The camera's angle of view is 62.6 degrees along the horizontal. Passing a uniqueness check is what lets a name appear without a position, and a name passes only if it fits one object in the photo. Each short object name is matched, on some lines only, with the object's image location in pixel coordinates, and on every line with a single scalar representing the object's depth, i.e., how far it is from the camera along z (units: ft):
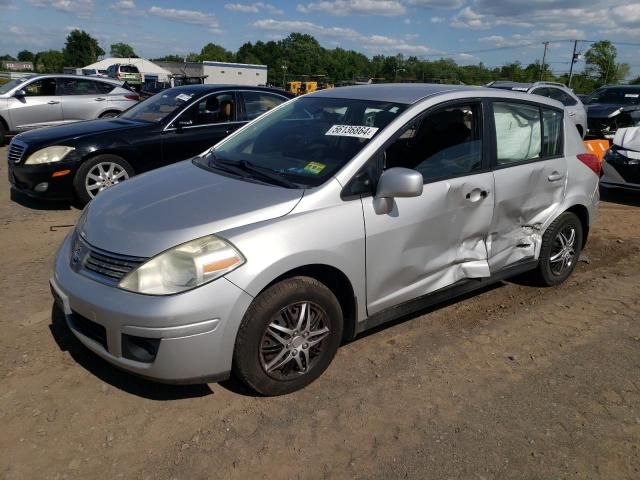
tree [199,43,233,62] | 446.19
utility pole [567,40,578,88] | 194.32
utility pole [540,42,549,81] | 230.48
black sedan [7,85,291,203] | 20.61
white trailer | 191.41
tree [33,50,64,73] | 342.70
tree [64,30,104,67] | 327.67
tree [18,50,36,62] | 480.93
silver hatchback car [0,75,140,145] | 37.83
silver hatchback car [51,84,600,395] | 8.48
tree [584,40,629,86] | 254.27
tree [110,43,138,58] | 469.94
